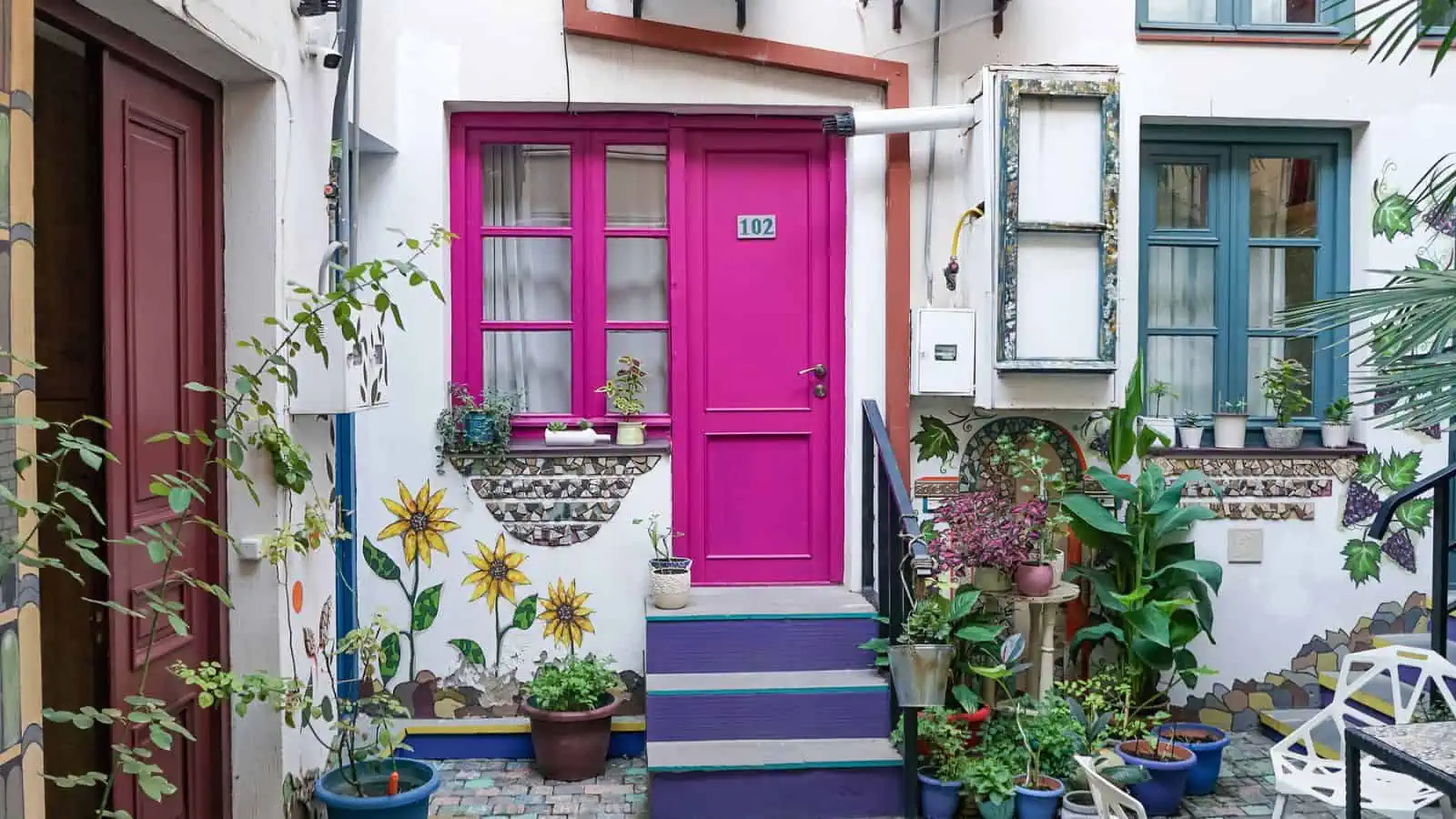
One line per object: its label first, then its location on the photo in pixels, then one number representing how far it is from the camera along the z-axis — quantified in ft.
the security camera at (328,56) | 12.86
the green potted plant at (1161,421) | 17.25
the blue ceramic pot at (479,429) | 16.35
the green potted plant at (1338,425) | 17.38
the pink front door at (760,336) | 17.37
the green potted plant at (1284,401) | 17.35
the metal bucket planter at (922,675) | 13.97
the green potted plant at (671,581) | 16.08
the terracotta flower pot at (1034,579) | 15.53
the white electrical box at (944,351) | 16.29
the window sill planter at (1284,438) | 17.33
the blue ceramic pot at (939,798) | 14.23
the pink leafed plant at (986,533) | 15.33
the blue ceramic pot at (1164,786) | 14.71
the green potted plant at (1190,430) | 17.40
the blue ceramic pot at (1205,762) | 15.38
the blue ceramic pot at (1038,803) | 13.92
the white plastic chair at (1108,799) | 8.91
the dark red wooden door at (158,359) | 10.21
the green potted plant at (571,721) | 15.53
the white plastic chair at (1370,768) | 11.97
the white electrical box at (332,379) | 12.30
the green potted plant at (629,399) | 16.80
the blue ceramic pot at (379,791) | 12.19
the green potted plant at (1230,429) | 17.38
